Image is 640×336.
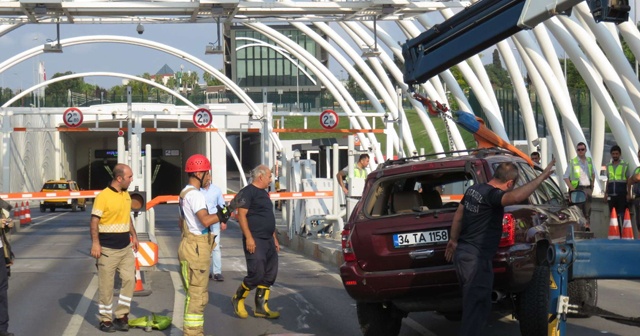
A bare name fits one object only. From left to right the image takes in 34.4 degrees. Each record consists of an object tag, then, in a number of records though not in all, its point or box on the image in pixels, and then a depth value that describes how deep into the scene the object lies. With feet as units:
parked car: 172.04
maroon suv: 30.25
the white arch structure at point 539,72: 75.31
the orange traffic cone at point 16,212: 116.33
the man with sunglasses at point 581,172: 61.00
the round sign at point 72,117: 108.17
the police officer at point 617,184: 59.21
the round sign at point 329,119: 103.14
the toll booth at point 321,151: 146.95
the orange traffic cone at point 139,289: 48.29
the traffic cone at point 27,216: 122.42
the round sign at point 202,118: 102.73
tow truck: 24.36
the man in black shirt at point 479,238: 28.02
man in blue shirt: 45.19
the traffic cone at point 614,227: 58.23
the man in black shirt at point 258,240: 40.16
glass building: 402.31
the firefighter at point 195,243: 33.55
